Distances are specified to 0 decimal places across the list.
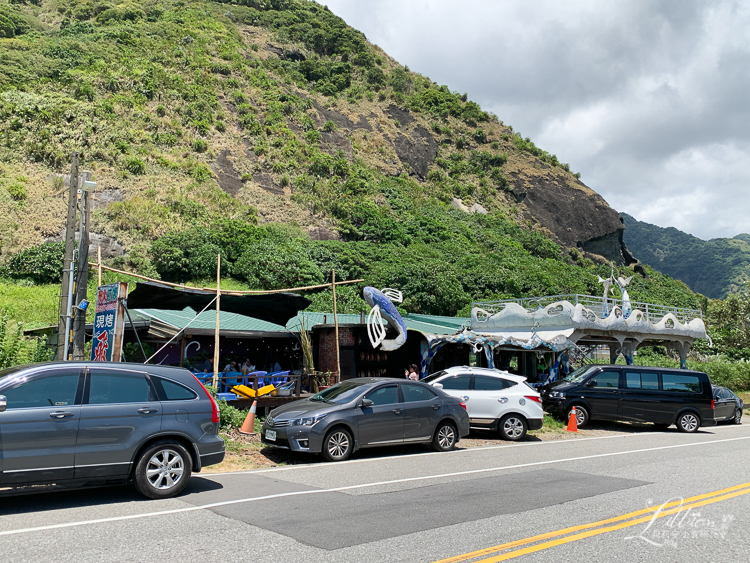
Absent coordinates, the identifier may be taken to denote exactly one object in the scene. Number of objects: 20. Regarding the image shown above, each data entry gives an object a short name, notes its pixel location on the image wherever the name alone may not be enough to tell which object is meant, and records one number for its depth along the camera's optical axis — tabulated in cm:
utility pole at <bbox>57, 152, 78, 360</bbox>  1189
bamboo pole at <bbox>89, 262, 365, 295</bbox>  1403
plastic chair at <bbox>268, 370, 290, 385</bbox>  1556
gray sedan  1021
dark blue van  1647
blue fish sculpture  1656
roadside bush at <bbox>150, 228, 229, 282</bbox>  3425
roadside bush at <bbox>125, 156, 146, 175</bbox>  4353
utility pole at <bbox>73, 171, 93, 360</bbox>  1181
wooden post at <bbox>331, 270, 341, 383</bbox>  1527
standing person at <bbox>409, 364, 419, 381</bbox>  1669
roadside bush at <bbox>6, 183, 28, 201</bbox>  3597
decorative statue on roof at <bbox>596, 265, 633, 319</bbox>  2212
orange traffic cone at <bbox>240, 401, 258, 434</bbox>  1232
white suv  1394
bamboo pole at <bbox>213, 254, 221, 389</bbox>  1293
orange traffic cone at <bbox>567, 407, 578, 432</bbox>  1573
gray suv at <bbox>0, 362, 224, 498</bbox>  634
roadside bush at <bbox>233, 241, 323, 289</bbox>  3447
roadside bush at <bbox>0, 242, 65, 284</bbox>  2994
